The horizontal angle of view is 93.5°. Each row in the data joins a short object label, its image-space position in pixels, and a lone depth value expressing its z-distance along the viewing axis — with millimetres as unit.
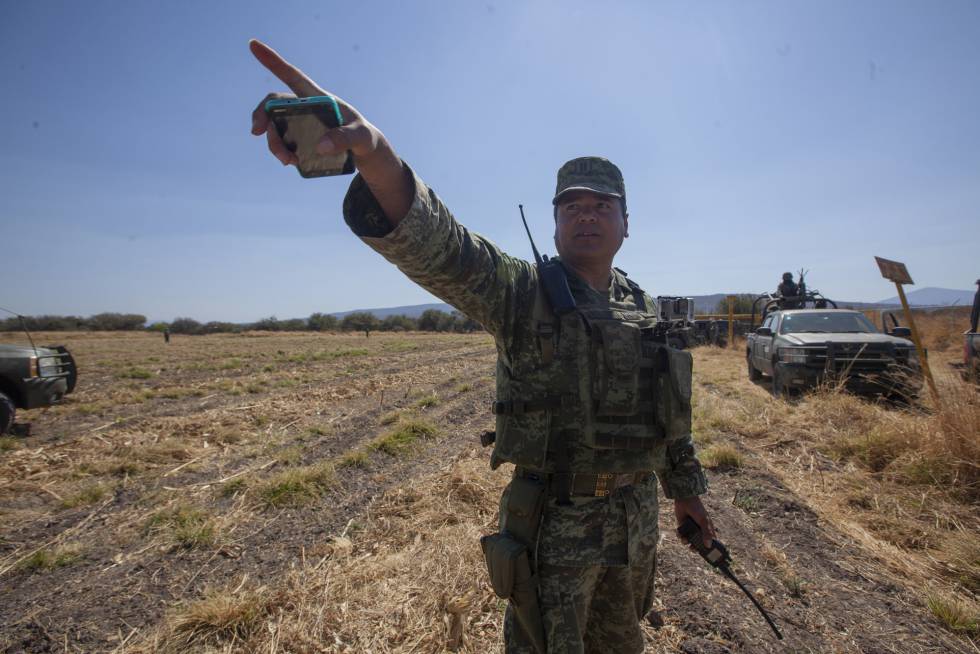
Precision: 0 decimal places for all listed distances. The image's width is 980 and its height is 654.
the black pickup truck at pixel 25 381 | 6465
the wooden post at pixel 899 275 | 6574
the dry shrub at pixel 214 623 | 2490
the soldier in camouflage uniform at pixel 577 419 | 1480
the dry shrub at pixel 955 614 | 2607
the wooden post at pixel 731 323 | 17512
